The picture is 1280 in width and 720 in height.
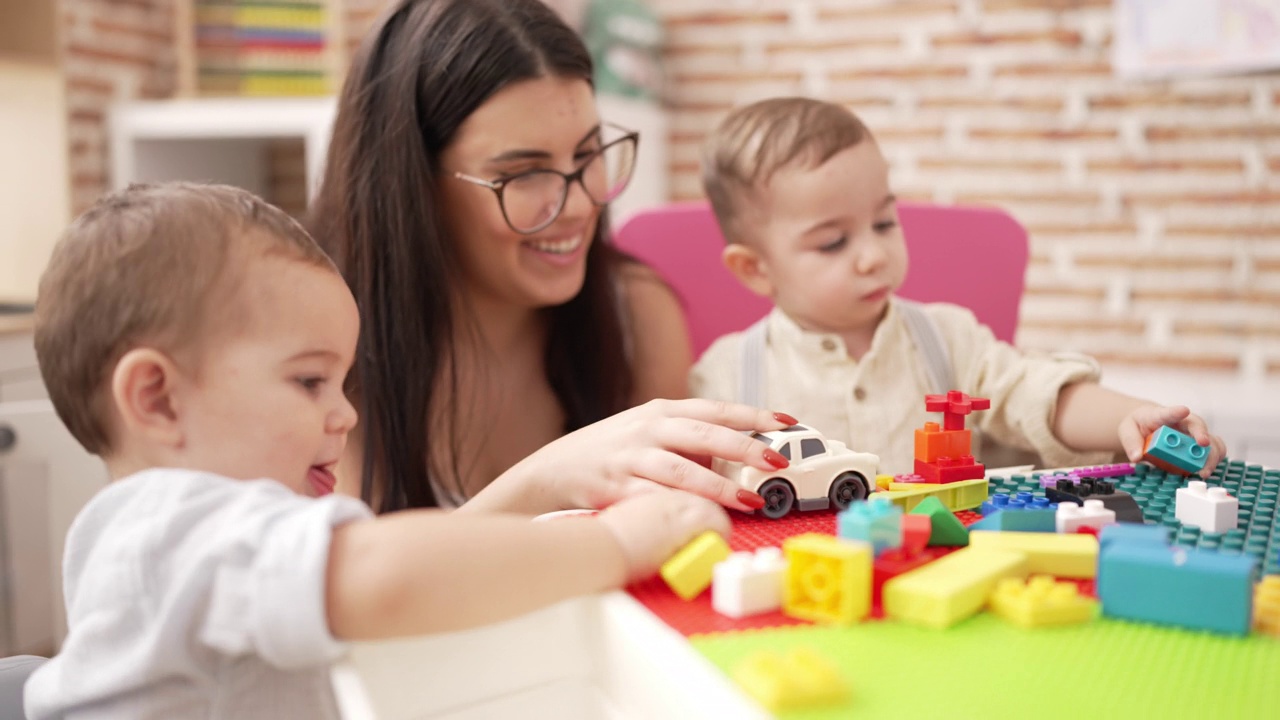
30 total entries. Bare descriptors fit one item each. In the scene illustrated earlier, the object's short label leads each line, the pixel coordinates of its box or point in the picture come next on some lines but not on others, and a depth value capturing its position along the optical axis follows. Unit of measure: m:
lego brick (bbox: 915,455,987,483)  0.79
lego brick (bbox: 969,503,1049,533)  0.67
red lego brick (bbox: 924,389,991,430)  0.82
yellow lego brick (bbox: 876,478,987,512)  0.75
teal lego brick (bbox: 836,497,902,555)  0.60
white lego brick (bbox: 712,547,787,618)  0.56
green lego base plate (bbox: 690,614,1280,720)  0.45
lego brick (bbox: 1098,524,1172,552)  0.59
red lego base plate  0.55
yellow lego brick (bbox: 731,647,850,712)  0.45
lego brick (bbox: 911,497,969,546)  0.66
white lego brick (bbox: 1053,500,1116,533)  0.68
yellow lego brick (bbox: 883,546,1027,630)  0.54
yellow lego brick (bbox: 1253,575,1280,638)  0.53
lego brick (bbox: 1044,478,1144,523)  0.70
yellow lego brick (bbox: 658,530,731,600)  0.59
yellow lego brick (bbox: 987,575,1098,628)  0.54
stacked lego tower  0.79
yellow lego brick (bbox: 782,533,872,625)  0.55
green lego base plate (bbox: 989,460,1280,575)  0.65
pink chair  1.57
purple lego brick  0.86
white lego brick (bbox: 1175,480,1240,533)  0.68
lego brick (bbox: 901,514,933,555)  0.62
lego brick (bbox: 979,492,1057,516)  0.73
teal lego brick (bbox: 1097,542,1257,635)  0.53
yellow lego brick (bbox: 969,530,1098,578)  0.61
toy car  0.76
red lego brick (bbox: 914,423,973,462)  0.80
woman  1.20
